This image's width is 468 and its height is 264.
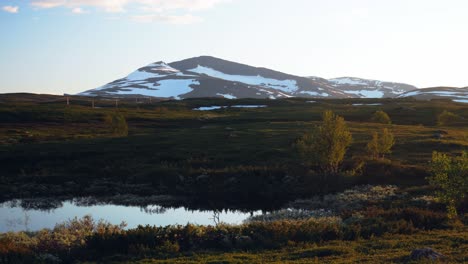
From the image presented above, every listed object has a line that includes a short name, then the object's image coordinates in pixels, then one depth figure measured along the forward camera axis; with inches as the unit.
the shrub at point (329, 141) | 1851.6
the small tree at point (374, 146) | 2173.2
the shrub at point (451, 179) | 1262.3
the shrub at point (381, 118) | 3949.3
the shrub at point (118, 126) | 3280.0
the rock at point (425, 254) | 781.3
